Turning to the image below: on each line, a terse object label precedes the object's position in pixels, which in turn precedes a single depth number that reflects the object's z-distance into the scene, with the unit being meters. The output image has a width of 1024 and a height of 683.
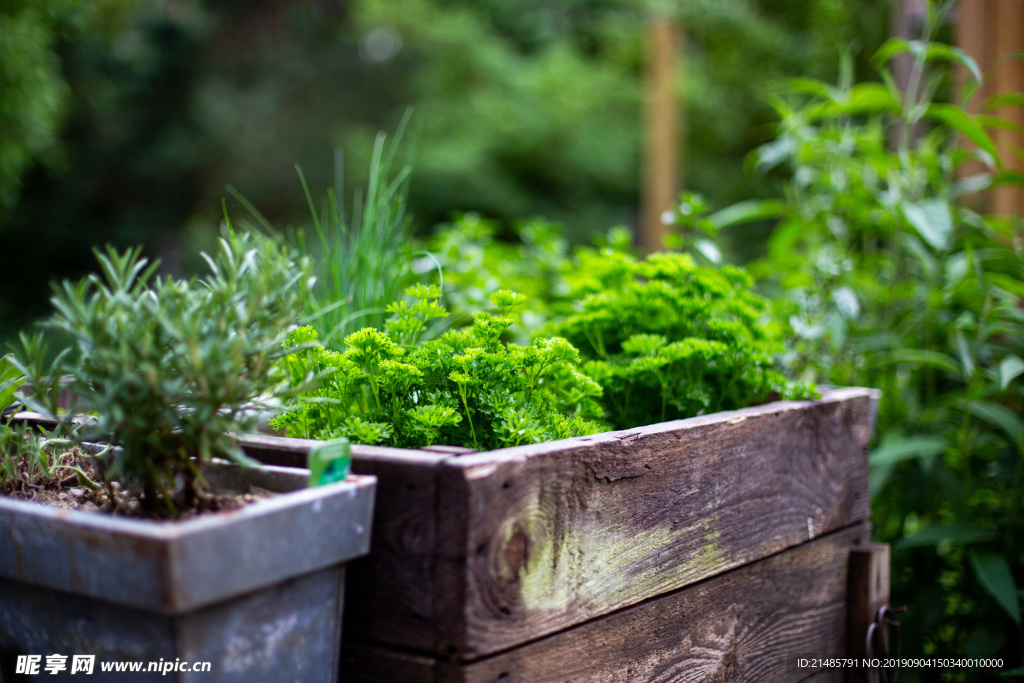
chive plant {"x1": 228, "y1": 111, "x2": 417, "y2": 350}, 1.35
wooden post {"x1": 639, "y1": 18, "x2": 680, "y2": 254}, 5.89
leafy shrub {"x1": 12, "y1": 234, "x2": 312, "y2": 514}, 0.67
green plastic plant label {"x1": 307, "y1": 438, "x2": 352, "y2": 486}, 0.74
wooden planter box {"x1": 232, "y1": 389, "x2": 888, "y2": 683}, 0.80
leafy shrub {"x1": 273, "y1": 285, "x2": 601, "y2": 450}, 0.93
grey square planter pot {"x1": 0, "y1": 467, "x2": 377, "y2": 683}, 0.62
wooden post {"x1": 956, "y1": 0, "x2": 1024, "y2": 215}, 2.49
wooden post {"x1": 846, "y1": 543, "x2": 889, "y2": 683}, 1.42
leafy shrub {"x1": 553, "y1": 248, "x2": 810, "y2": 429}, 1.21
